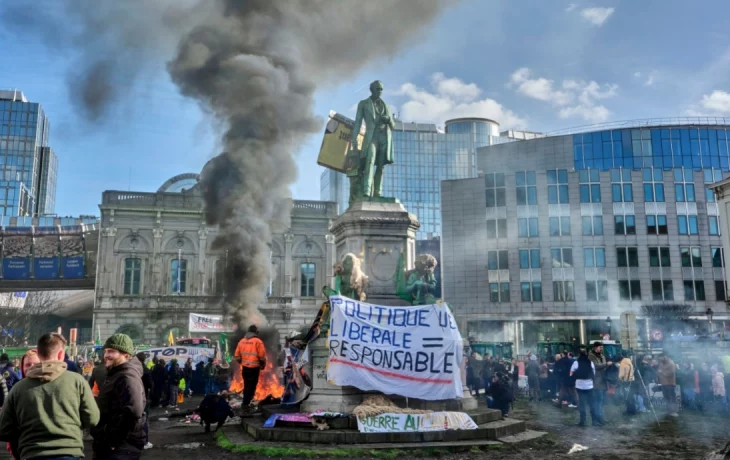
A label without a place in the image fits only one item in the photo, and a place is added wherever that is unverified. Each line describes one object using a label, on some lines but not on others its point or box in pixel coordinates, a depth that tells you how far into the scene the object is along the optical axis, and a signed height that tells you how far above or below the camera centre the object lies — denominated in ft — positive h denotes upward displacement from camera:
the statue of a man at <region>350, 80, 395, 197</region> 40.98 +12.51
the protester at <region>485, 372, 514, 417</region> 37.96 -4.41
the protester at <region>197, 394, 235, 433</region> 33.55 -4.62
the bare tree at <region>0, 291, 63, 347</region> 138.92 +2.85
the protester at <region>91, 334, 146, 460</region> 14.21 -1.97
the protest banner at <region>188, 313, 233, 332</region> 101.55 +0.31
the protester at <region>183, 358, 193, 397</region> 68.95 -5.69
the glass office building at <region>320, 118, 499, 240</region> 322.14 +85.90
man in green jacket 12.60 -1.82
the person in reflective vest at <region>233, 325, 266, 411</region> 37.50 -2.13
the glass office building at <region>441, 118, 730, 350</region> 138.00 +17.30
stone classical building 137.59 +13.69
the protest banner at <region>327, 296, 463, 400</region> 30.78 -1.28
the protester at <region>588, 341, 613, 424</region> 38.63 -3.78
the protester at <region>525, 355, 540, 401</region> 61.62 -5.58
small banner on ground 28.91 -4.69
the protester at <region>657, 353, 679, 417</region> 48.03 -4.60
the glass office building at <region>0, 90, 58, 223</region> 343.87 +102.12
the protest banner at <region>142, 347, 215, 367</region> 72.84 -3.30
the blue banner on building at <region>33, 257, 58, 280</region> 143.33 +14.04
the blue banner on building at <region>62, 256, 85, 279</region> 144.63 +14.15
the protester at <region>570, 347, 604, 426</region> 37.99 -3.83
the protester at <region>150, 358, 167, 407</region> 54.75 -5.04
